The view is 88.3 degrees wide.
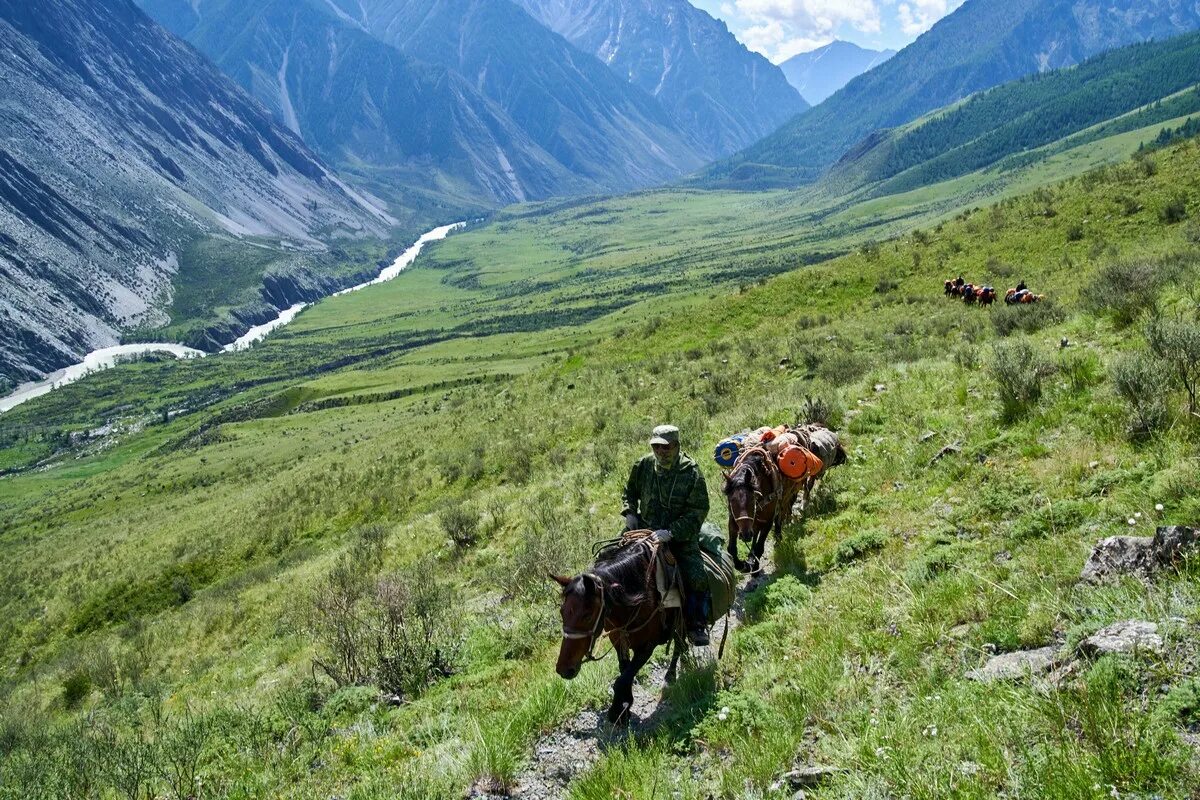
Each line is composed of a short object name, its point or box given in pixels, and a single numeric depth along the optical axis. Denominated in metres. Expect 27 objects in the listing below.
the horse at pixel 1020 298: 19.94
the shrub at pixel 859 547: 8.33
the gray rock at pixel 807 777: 4.18
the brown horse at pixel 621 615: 5.65
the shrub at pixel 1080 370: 10.12
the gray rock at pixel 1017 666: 4.29
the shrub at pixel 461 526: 16.00
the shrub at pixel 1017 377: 10.33
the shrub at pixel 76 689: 14.28
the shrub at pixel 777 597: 7.57
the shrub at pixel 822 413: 13.67
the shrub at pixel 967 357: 14.21
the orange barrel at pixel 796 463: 9.16
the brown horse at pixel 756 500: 8.28
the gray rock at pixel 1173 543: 4.77
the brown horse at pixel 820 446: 10.18
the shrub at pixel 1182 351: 7.83
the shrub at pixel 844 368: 18.39
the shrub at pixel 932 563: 6.68
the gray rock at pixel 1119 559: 4.91
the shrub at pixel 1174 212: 23.95
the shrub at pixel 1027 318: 16.52
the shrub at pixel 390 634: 8.79
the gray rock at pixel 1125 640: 3.86
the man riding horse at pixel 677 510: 6.72
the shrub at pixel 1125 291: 13.12
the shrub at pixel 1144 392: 7.71
